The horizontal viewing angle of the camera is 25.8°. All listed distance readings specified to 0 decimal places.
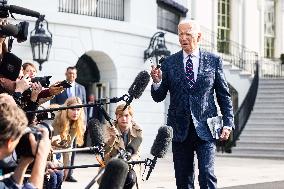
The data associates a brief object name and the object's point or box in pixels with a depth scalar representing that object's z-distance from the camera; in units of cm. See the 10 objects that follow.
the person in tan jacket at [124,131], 455
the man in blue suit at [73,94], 1059
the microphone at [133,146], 442
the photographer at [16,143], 263
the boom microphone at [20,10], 378
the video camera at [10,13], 378
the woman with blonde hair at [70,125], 803
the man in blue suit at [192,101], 530
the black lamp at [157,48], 1666
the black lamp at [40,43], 1414
